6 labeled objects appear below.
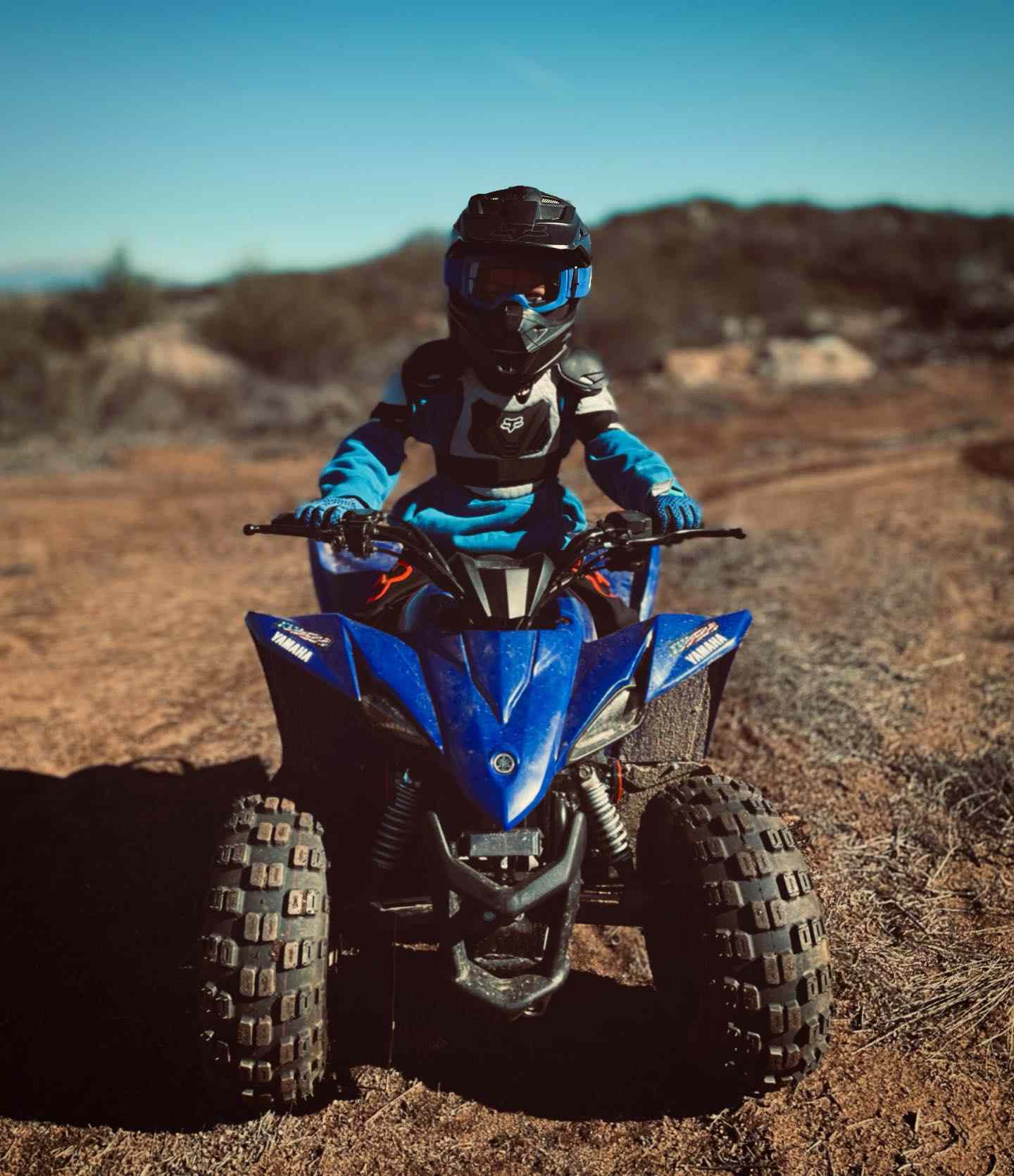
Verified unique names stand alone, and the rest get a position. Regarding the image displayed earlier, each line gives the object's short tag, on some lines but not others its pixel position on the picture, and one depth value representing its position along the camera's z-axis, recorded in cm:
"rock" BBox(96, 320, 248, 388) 1936
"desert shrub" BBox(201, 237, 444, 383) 2295
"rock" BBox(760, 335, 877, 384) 1944
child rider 324
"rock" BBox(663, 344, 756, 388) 1914
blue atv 237
